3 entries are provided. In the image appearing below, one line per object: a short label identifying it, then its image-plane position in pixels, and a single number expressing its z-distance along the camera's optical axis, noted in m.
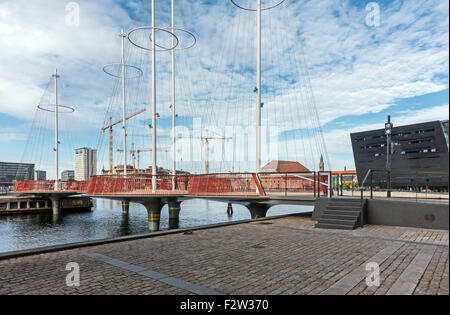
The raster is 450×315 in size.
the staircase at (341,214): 11.14
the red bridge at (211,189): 17.05
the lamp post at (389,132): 19.80
